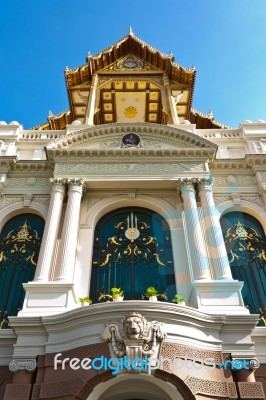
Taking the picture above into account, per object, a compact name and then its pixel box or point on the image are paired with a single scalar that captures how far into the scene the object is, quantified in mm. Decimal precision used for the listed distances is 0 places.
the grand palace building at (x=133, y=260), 9203
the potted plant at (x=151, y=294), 10477
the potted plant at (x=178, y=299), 10773
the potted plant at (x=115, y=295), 10575
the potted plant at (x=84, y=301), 10930
